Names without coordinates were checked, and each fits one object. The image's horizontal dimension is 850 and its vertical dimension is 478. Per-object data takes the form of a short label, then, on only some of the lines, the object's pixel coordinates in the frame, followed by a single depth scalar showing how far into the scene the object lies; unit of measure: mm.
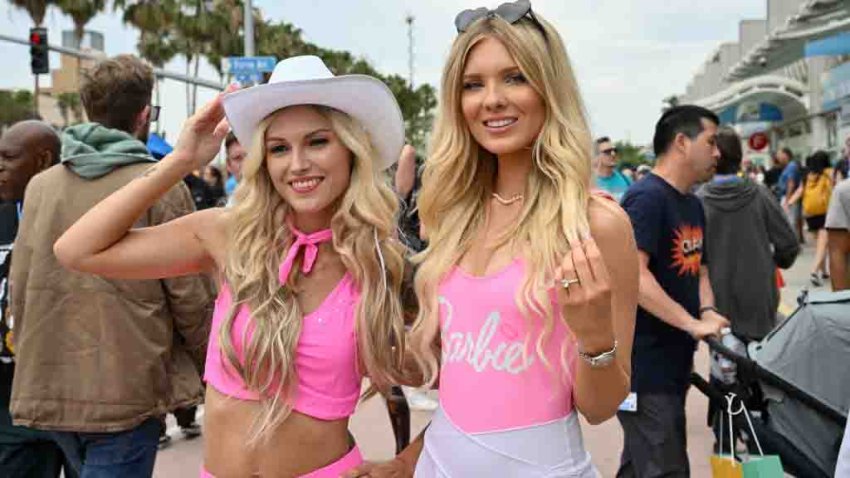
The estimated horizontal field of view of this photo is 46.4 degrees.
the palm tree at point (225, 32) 45375
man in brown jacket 3303
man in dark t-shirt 3957
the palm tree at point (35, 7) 41719
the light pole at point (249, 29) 23609
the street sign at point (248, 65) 19703
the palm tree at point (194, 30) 45812
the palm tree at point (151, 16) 45562
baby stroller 3498
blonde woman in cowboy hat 2439
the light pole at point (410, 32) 57938
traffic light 21438
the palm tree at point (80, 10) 42812
